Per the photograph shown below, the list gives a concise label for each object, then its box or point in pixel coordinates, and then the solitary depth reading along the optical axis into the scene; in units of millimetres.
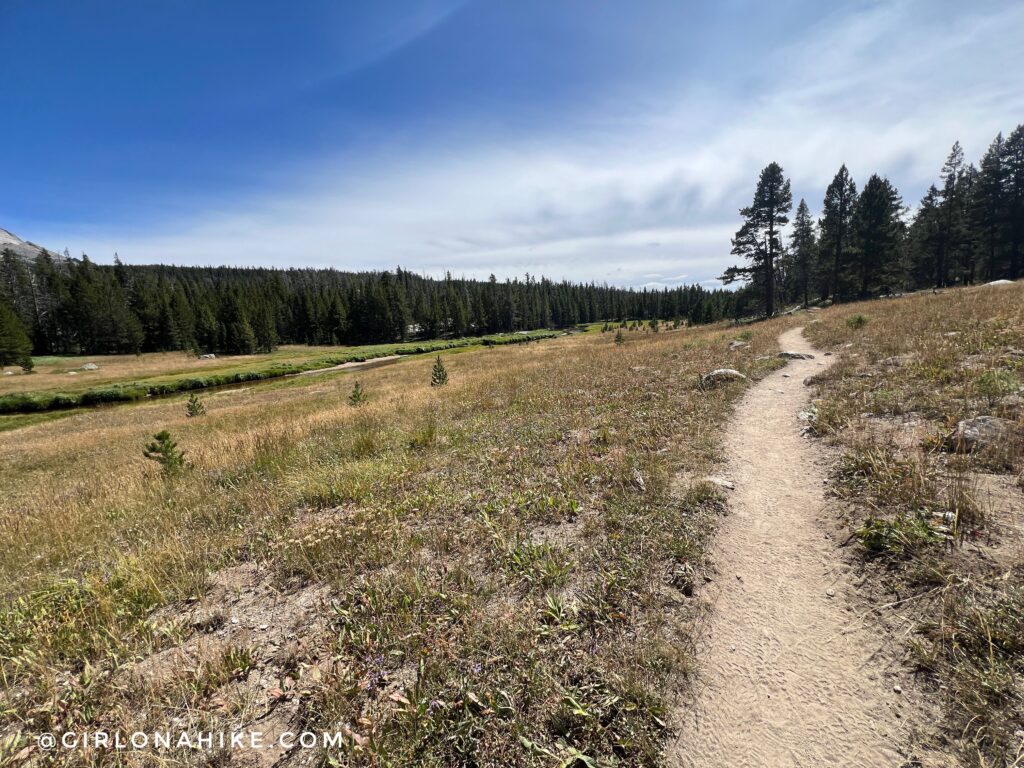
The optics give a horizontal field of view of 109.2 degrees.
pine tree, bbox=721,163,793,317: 38469
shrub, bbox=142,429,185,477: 8989
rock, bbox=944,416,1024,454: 5328
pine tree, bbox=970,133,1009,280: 42812
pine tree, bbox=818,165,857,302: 44656
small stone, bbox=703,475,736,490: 6043
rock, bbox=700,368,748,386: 12602
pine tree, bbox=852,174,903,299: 41031
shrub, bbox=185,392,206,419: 23039
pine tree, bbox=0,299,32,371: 61250
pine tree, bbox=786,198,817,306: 64250
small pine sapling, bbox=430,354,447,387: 20891
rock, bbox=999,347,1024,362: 8490
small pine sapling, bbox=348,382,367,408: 17000
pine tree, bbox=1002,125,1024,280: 41656
